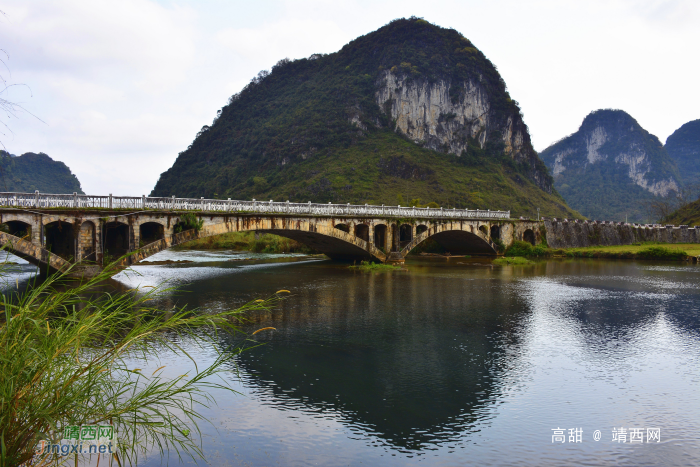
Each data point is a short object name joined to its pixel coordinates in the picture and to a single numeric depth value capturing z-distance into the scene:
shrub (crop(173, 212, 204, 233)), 34.42
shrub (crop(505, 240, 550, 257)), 63.10
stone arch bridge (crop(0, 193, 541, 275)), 29.23
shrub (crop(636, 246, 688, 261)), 54.78
